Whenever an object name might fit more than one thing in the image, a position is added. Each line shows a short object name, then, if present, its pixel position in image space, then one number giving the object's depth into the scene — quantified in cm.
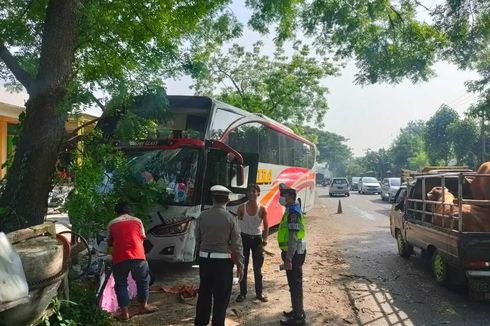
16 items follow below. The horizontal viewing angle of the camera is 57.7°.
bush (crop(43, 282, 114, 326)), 470
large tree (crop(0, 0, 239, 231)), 557
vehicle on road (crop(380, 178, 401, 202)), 2802
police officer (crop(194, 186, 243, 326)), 465
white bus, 783
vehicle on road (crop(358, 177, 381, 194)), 4062
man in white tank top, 657
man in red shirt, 554
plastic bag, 329
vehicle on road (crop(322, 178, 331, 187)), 7096
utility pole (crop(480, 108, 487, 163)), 3235
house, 1581
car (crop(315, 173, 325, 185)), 7101
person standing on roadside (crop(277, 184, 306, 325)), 538
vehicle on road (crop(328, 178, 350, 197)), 3688
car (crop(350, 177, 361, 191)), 5566
